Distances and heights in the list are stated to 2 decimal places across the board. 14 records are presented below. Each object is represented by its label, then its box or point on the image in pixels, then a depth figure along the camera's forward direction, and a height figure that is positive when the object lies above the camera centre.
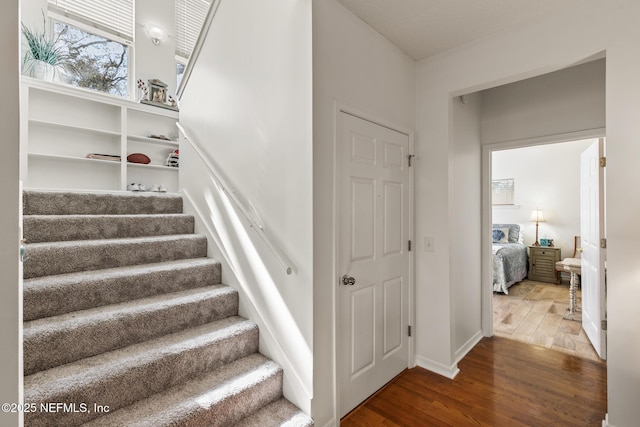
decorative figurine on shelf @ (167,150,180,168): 4.34 +0.83
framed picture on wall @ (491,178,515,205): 6.48 +0.52
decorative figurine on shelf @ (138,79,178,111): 4.11 +1.75
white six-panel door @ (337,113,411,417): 1.99 -0.34
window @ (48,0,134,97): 3.67 +2.38
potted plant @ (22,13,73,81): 3.14 +1.80
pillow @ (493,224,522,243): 6.07 -0.41
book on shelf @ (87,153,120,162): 3.63 +0.74
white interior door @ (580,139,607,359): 2.70 -0.36
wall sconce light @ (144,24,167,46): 4.21 +2.69
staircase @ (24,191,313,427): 1.38 -0.71
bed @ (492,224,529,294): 4.78 -0.77
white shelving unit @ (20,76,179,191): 3.30 +0.99
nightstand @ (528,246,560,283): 5.54 -0.98
